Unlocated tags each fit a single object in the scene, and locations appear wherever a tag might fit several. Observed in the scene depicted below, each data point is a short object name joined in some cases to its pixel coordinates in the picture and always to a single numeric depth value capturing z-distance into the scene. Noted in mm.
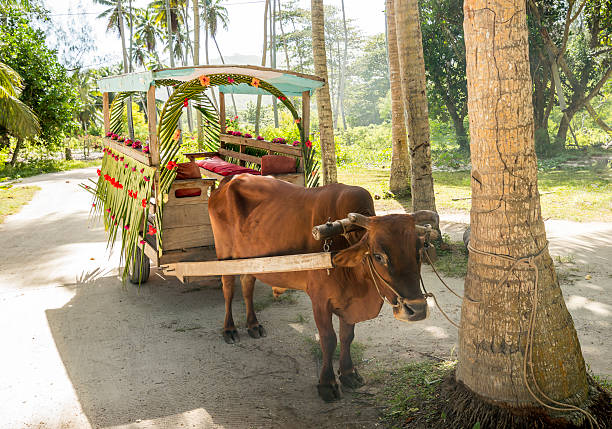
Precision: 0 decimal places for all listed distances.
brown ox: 3375
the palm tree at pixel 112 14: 41781
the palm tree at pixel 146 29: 45625
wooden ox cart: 5188
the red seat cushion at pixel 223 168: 6182
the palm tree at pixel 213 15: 42469
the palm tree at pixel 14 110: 17328
